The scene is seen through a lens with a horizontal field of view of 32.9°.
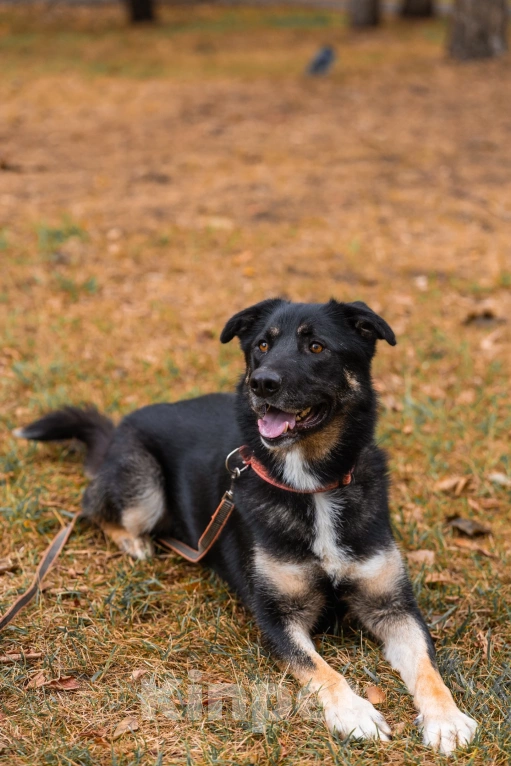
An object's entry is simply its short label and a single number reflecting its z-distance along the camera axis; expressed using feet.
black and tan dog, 11.86
